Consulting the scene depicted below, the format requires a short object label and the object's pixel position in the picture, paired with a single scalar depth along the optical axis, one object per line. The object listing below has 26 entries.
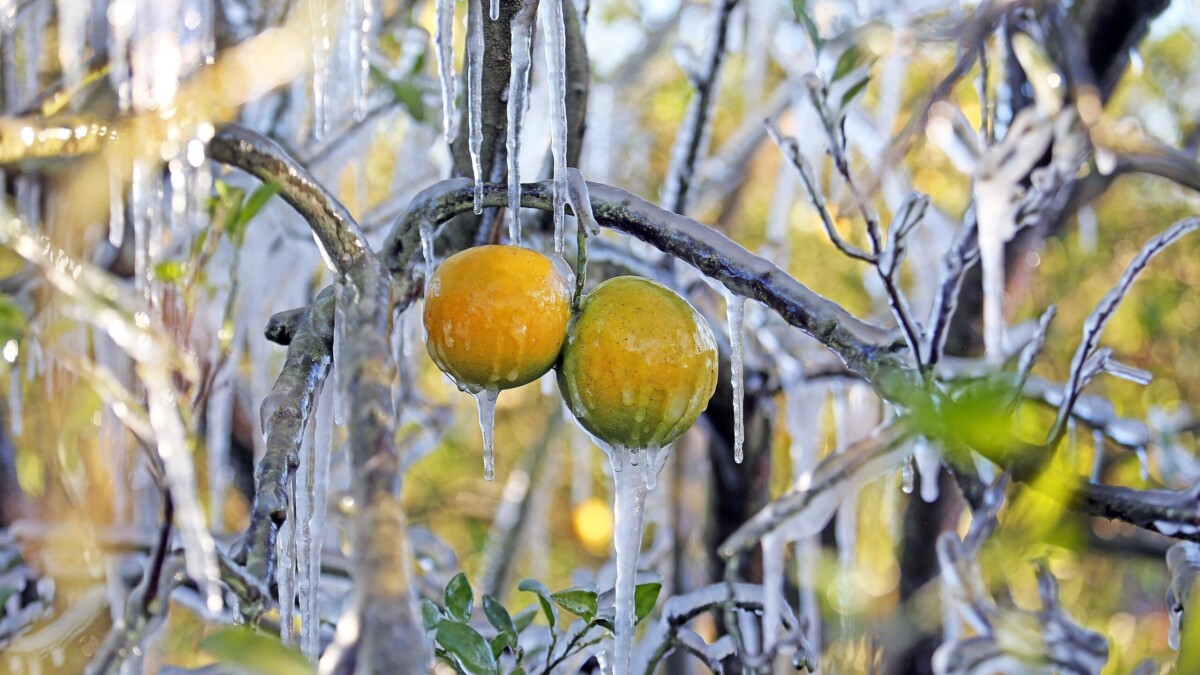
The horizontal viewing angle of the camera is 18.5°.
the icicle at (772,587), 1.80
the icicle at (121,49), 1.88
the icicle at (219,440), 2.15
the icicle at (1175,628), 1.63
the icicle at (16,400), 1.97
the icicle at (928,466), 1.81
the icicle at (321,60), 1.80
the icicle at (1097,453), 1.89
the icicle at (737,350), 1.58
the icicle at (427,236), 1.56
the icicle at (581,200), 1.53
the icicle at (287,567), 1.52
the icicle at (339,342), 1.47
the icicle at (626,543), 1.58
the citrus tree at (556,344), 1.54
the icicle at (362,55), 1.72
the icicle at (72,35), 1.99
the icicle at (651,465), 1.59
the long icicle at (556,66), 1.57
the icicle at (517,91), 1.54
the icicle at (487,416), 1.58
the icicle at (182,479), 1.46
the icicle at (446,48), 1.60
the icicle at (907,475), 1.66
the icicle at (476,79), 1.54
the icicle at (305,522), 1.53
